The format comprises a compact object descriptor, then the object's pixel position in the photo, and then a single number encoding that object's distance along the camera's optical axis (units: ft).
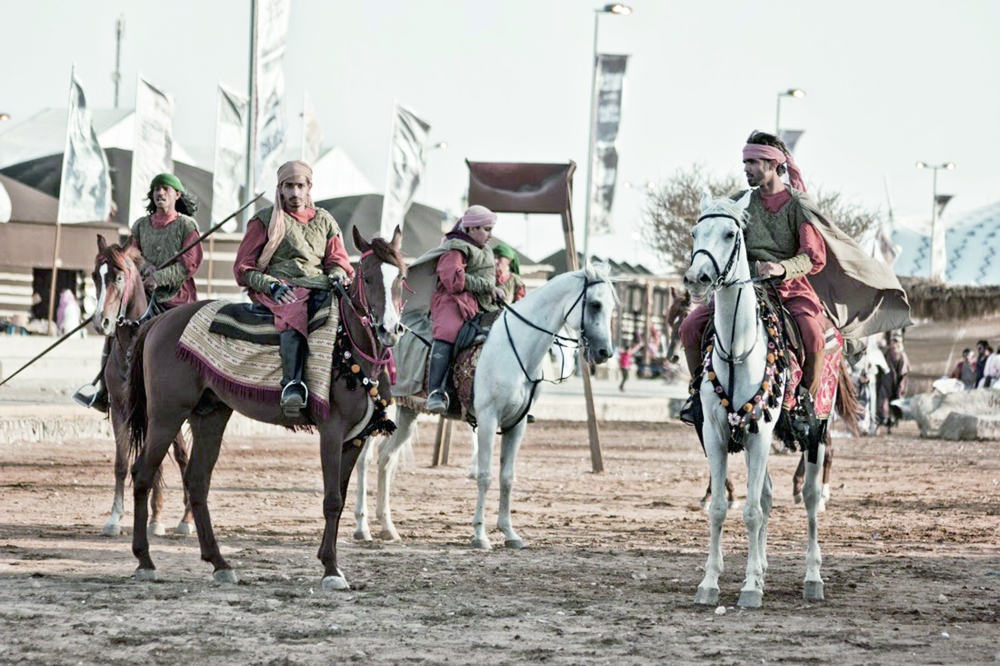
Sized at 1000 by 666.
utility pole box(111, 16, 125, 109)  341.41
